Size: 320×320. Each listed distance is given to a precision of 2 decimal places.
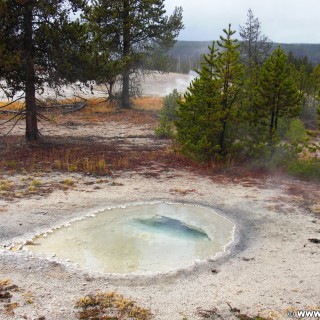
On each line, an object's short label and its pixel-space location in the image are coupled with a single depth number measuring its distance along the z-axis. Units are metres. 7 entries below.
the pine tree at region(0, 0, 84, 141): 16.28
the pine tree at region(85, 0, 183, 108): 28.09
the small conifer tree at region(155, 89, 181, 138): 27.50
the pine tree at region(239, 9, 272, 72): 36.34
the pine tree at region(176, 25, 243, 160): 15.19
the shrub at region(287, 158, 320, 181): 15.20
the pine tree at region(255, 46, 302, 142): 15.77
